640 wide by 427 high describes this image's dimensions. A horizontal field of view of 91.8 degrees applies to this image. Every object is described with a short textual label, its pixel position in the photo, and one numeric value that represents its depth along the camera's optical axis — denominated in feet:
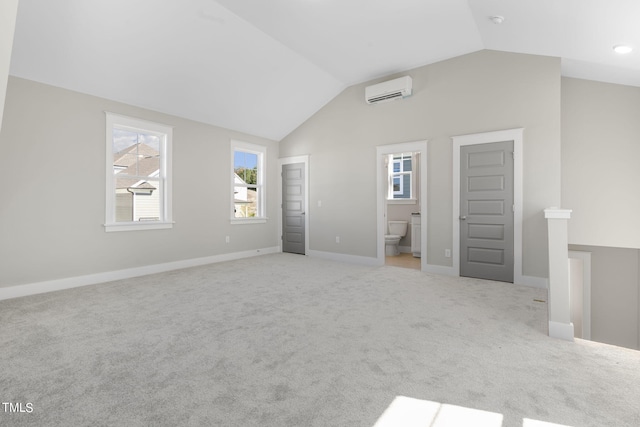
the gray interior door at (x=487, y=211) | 14.11
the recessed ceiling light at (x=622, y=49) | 10.03
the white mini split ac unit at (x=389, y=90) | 16.37
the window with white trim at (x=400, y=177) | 24.41
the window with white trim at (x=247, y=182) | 20.18
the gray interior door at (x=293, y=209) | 21.71
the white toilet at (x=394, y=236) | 22.17
